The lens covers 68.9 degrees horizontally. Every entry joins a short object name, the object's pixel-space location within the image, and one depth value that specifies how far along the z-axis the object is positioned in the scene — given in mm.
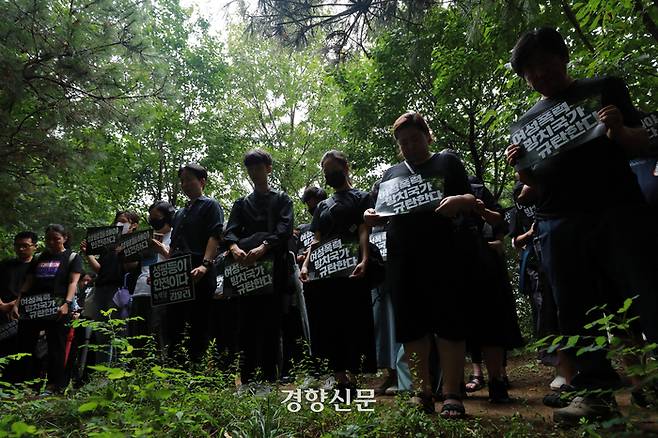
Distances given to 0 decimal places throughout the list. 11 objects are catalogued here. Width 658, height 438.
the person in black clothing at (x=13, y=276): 5684
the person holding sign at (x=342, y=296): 3629
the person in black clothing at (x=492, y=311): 3227
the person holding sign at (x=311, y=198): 5410
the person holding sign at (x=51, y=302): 5133
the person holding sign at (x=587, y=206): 2162
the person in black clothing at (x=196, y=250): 4047
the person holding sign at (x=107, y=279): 5621
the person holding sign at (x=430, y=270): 2676
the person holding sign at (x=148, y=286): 4812
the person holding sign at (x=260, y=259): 3832
